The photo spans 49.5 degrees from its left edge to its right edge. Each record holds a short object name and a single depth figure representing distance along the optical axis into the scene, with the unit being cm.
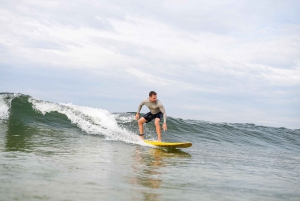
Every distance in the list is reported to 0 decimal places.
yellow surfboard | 979
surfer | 1114
